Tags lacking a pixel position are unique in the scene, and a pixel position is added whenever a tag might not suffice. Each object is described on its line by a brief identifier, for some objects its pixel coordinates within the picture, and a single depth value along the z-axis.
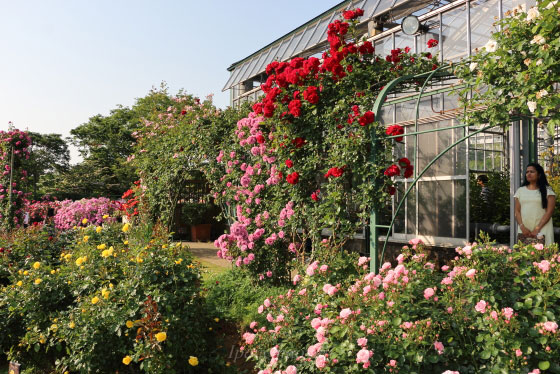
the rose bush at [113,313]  3.03
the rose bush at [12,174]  11.81
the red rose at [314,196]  5.04
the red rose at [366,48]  5.06
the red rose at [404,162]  4.62
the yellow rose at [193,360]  2.95
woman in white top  4.33
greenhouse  5.71
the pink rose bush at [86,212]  12.35
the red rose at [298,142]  5.12
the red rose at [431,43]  5.72
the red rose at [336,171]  4.61
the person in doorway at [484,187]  6.54
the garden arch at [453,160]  4.60
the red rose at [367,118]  4.50
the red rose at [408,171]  4.65
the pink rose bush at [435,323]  2.16
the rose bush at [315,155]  4.62
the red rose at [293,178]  5.06
